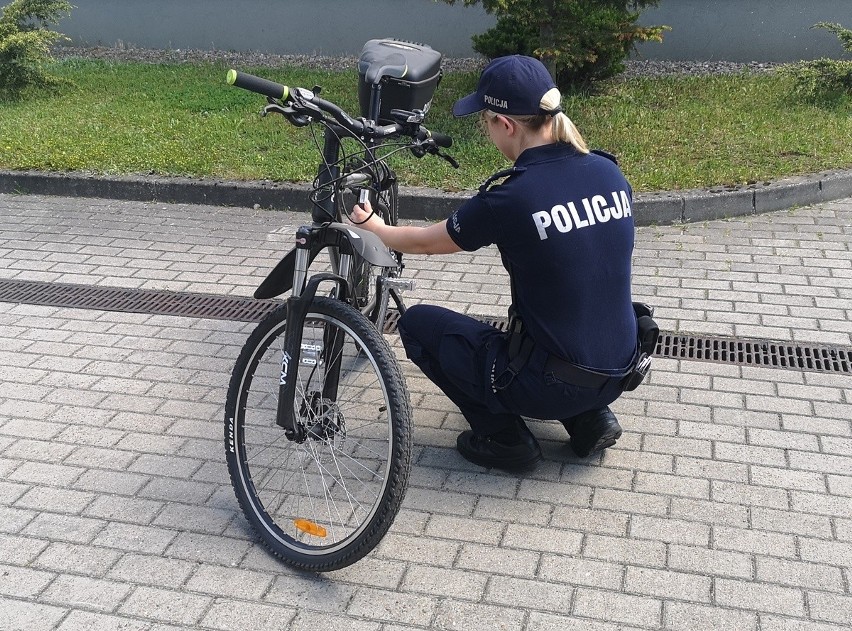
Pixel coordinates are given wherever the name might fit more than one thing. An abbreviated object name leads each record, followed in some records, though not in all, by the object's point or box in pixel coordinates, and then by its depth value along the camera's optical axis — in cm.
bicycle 326
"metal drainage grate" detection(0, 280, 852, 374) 486
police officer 341
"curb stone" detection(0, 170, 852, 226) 682
